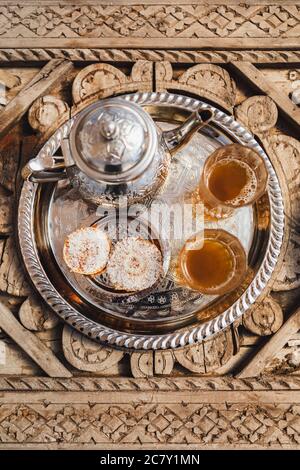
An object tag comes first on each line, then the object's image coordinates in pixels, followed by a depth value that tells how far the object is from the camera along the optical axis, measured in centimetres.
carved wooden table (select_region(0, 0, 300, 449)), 93
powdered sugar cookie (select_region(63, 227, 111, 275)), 89
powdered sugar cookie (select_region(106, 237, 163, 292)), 90
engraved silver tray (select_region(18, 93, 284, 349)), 92
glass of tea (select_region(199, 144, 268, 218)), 88
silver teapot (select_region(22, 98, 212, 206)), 70
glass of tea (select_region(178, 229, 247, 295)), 86
